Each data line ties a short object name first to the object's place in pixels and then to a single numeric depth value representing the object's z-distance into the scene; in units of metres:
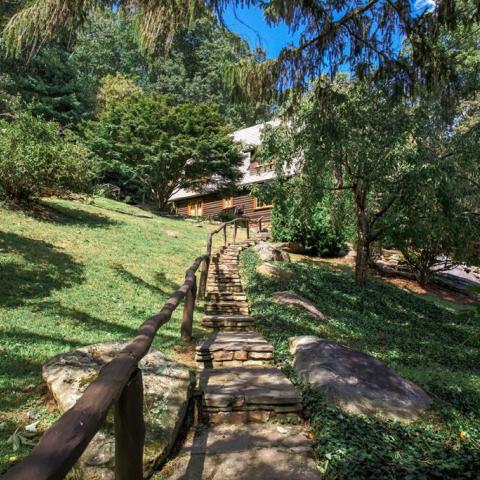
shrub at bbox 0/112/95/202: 12.16
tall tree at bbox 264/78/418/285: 9.08
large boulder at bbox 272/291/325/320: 8.61
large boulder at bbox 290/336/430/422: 4.18
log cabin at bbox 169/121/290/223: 28.55
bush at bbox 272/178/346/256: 16.84
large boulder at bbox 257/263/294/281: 11.45
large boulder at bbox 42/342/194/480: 2.83
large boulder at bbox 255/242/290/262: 14.02
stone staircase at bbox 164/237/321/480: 3.06
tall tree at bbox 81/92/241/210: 25.16
